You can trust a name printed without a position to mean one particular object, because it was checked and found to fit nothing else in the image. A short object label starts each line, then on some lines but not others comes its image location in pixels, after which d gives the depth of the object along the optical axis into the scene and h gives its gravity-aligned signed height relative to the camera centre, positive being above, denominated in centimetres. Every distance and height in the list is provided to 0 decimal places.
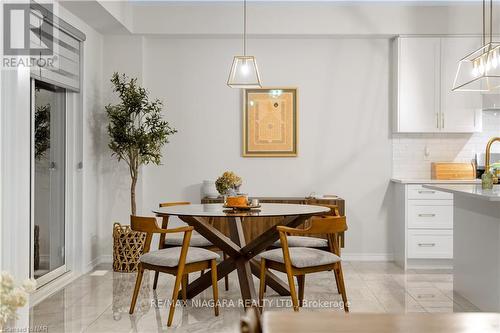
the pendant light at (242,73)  456 +73
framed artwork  665 +48
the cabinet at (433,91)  638 +81
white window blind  465 +103
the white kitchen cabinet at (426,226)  611 -71
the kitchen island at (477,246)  403 -67
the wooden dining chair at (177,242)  475 -71
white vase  643 -33
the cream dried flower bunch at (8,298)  162 -40
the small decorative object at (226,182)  444 -17
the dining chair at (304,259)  386 -70
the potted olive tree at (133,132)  594 +31
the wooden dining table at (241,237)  416 -60
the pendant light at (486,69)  400 +69
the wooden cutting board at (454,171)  645 -11
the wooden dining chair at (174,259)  390 -72
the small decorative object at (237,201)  435 -32
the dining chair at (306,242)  465 -69
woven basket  591 -93
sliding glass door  496 -20
